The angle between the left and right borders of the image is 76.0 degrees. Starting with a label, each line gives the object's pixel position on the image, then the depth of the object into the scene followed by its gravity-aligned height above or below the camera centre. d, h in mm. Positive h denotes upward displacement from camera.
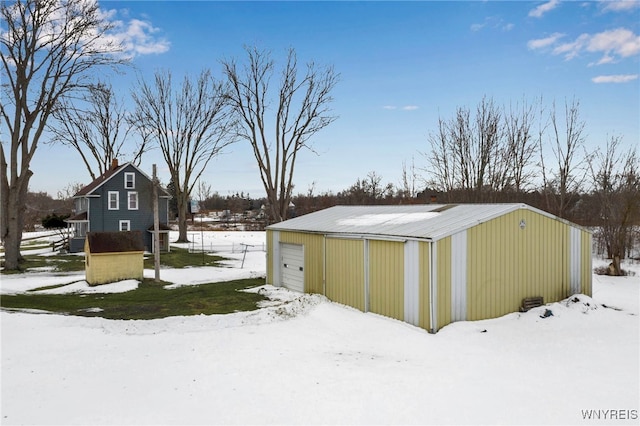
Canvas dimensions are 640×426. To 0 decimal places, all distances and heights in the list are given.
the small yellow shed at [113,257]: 17781 -1782
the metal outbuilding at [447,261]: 10188 -1351
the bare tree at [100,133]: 38594 +8113
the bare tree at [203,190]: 78256 +5149
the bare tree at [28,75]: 21969 +7966
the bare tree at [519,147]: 27328 +4478
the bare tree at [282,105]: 29422 +8045
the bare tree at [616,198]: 21719 +742
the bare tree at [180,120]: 40125 +9561
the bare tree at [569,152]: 25453 +3740
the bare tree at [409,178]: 35344 +3163
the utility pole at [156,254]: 18750 -1725
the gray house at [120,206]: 31672 +851
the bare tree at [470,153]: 28516 +4456
